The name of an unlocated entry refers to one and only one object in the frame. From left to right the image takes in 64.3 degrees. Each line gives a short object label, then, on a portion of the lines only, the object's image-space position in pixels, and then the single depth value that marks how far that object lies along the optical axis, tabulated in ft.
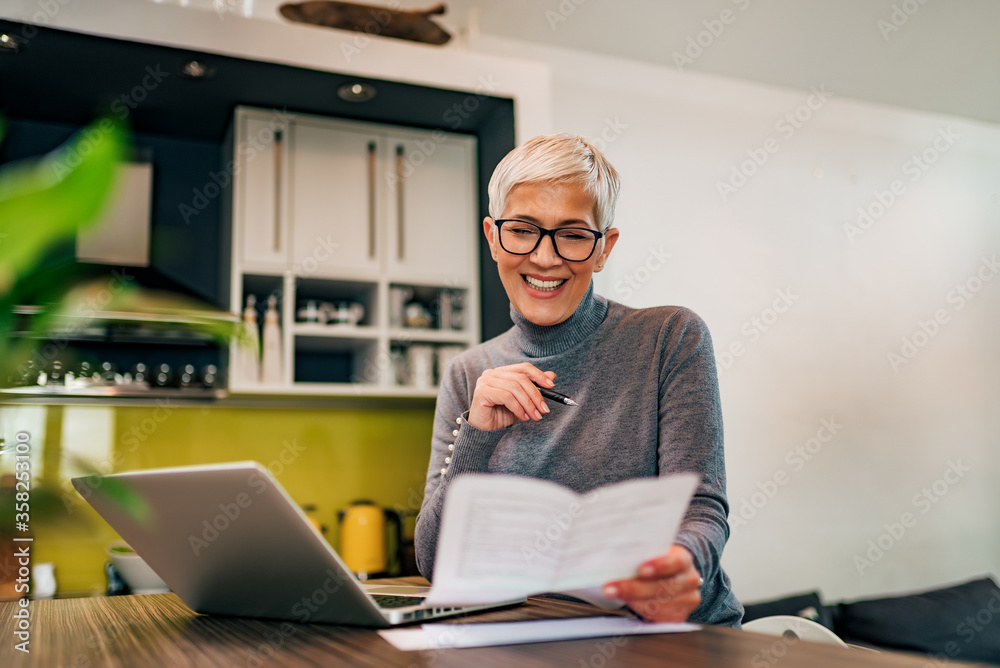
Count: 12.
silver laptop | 2.40
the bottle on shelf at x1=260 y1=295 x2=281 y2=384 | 8.84
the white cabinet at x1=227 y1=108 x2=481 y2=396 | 8.96
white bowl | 7.71
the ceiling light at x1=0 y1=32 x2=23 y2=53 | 7.36
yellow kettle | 9.10
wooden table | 2.09
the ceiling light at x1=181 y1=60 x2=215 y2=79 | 7.96
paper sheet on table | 2.34
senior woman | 3.61
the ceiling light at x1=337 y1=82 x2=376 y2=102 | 8.64
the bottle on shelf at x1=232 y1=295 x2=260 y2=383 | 8.61
